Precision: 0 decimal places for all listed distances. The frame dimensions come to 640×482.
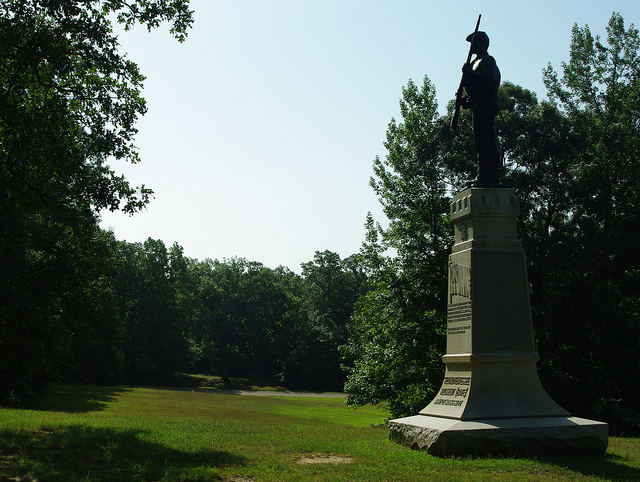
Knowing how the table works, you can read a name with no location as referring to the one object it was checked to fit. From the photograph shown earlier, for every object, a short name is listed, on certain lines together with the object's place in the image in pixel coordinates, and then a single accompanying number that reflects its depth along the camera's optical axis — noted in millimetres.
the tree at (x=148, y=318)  58312
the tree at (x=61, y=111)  11594
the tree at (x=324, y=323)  66000
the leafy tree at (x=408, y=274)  22641
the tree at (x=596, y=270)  20016
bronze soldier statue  11430
